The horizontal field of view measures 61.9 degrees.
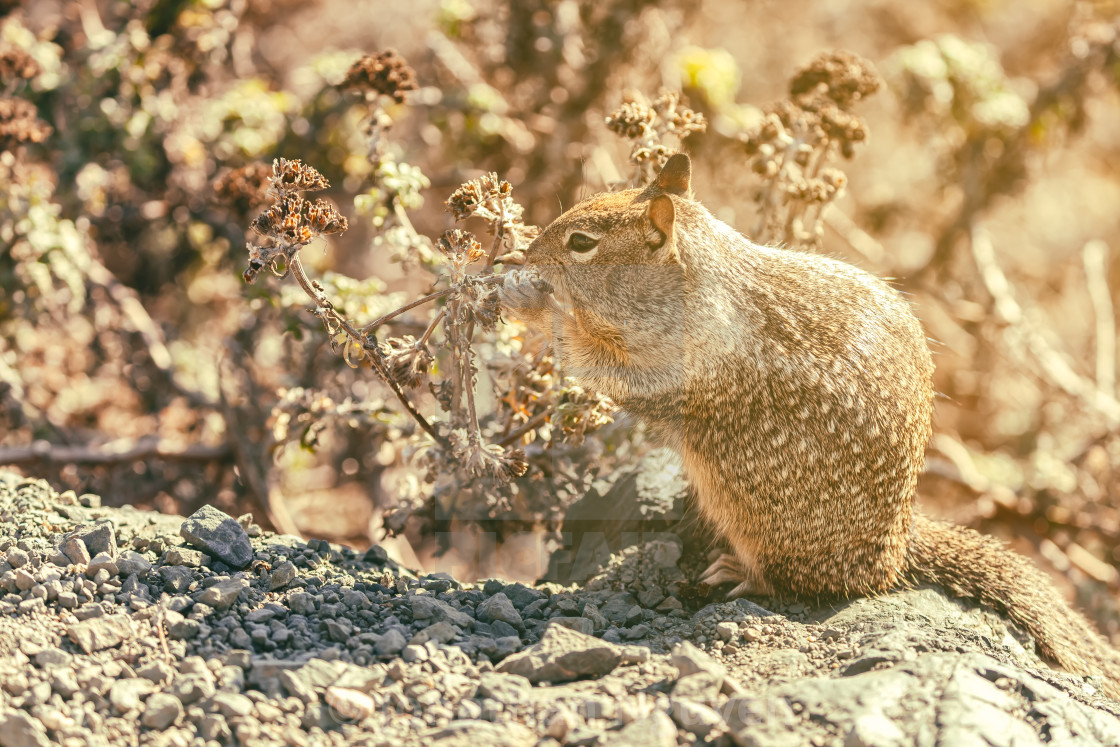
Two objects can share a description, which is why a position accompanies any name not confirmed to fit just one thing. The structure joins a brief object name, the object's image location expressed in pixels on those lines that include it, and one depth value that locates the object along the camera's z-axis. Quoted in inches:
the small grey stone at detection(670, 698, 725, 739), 107.4
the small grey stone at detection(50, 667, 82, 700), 110.1
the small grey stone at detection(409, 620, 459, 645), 126.4
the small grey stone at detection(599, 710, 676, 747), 103.0
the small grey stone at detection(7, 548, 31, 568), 132.6
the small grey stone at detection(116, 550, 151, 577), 135.2
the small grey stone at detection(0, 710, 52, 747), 101.7
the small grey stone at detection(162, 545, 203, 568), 140.2
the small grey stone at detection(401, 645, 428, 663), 121.4
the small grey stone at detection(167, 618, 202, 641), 122.4
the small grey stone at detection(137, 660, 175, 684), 112.9
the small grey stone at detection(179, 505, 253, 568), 144.5
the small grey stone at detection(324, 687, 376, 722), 110.3
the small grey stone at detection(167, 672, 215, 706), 110.1
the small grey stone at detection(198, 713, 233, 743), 105.7
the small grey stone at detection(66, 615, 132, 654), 117.9
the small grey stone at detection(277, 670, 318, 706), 112.0
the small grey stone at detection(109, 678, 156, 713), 108.4
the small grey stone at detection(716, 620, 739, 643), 138.1
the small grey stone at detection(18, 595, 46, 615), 122.5
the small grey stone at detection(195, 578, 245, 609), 129.4
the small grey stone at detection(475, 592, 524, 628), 139.4
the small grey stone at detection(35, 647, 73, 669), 114.0
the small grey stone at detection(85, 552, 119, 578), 134.3
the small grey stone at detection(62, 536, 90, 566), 135.2
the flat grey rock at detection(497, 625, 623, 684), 121.5
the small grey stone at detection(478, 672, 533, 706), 113.7
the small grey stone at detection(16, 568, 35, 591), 127.5
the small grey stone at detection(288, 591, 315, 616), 133.9
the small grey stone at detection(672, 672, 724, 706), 112.6
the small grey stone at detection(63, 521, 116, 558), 138.9
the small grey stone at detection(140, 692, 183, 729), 106.6
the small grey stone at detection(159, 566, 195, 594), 133.5
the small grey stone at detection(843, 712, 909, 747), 103.5
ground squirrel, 151.9
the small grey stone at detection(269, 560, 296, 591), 140.1
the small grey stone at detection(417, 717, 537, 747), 103.4
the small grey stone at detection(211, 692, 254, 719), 108.0
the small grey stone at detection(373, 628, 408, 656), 122.9
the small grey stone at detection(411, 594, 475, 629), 135.8
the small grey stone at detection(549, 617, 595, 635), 137.8
